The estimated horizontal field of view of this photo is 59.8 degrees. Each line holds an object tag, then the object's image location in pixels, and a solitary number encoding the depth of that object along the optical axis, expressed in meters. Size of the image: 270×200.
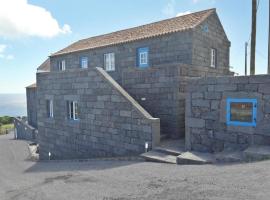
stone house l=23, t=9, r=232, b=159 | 10.36
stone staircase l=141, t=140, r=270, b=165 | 6.73
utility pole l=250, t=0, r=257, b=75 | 11.98
